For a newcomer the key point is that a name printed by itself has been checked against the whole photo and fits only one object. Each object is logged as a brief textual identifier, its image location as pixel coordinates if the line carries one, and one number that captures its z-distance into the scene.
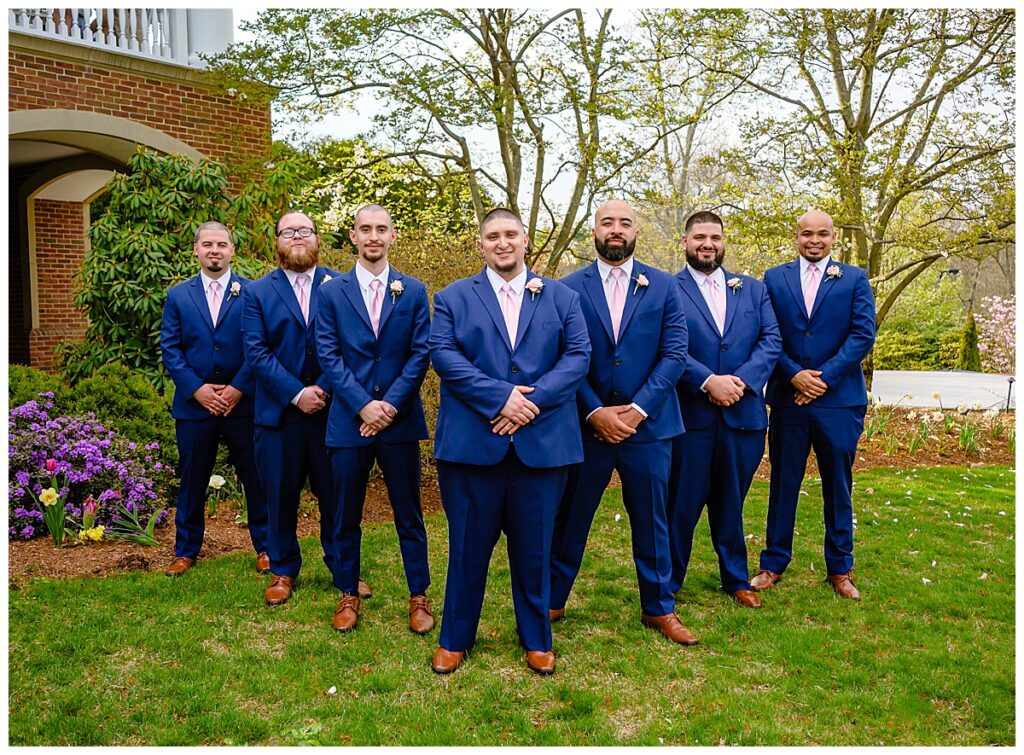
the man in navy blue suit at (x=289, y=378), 5.09
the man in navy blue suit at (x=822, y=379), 5.37
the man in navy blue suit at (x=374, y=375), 4.79
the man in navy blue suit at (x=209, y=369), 5.62
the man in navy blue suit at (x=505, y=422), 4.21
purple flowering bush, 6.80
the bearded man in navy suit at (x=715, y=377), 5.09
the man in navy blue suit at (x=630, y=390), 4.67
